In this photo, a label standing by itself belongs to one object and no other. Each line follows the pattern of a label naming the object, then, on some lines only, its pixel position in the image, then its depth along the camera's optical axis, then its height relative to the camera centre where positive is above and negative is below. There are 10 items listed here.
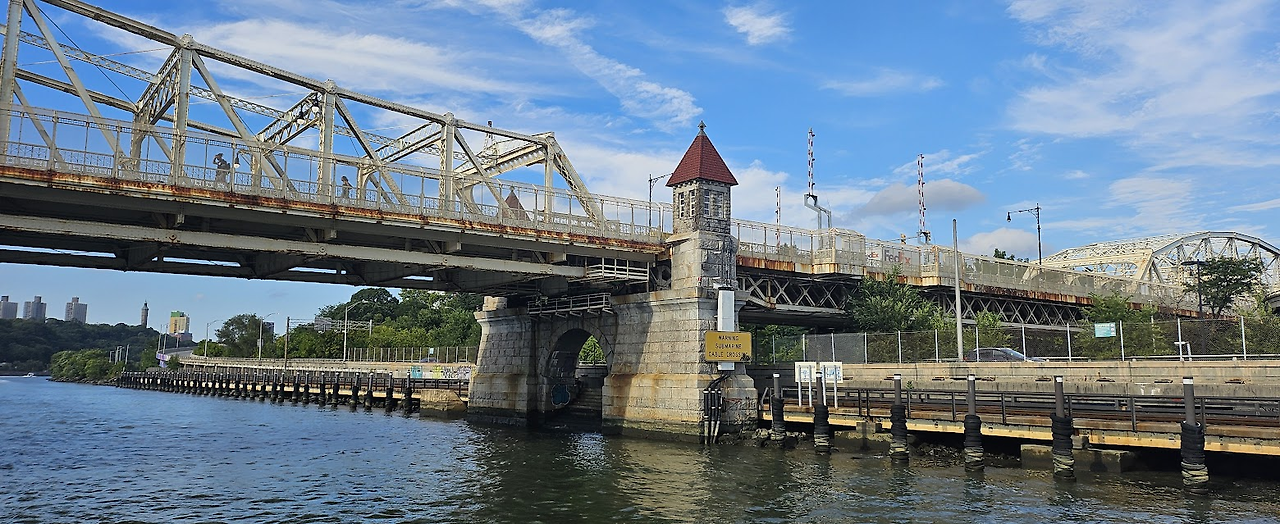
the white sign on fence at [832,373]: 39.34 -1.17
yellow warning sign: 42.62 +0.01
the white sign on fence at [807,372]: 40.19 -1.16
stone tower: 43.94 +6.48
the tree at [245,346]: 170.88 +0.10
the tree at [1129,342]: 42.00 +0.29
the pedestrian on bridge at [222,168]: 33.69 +6.97
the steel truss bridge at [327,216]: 32.19 +5.60
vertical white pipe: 43.09 +0.13
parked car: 46.23 -0.45
